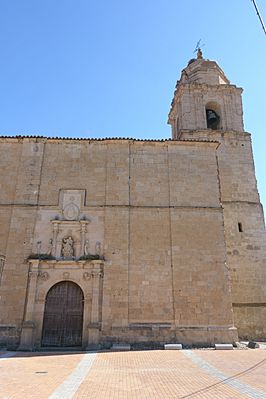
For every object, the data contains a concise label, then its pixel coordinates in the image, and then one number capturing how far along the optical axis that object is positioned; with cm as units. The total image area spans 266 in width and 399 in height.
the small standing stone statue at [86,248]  1273
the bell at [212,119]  1923
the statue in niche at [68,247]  1270
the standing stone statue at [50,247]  1270
